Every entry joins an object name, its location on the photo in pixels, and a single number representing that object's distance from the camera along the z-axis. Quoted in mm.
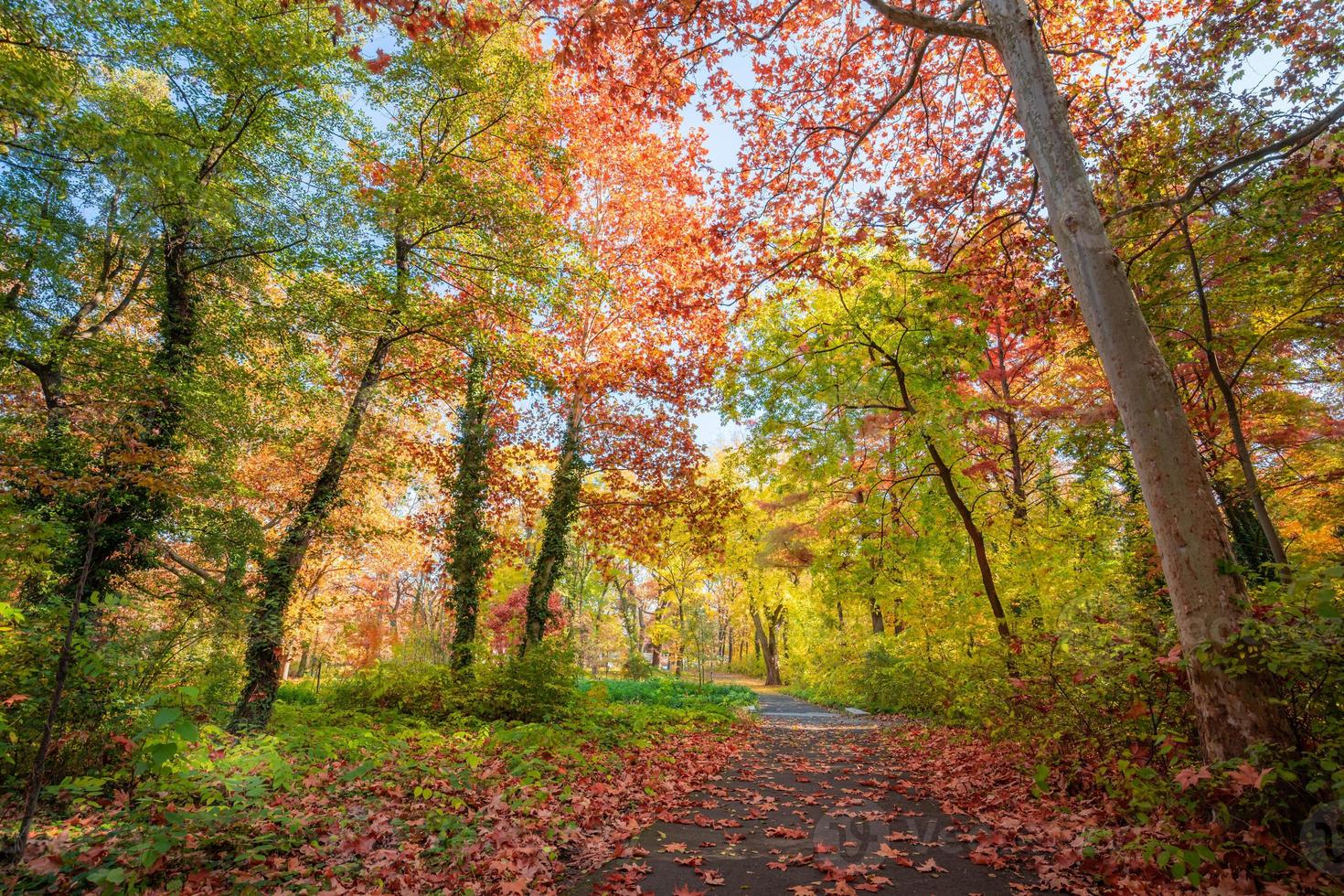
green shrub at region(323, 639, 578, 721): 8711
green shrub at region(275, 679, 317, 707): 14758
